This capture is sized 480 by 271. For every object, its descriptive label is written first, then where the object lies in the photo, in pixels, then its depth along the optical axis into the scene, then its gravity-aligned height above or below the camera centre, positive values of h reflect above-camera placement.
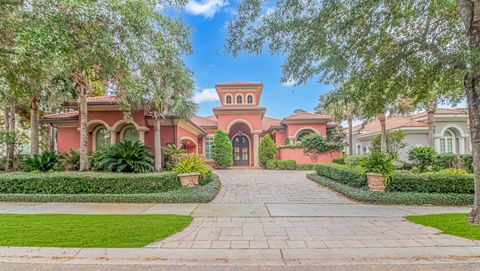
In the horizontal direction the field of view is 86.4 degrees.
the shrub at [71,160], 12.33 -0.44
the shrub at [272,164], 21.84 -1.52
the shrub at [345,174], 9.60 -1.28
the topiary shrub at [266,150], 22.97 -0.33
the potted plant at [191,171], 9.73 -0.90
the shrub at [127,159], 10.75 -0.38
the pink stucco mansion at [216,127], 14.47 +1.57
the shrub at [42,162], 11.43 -0.45
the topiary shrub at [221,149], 22.39 -0.14
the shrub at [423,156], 14.22 -0.76
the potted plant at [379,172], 8.81 -0.98
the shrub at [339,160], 20.24 -1.23
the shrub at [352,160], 15.92 -1.00
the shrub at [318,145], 21.12 +0.02
